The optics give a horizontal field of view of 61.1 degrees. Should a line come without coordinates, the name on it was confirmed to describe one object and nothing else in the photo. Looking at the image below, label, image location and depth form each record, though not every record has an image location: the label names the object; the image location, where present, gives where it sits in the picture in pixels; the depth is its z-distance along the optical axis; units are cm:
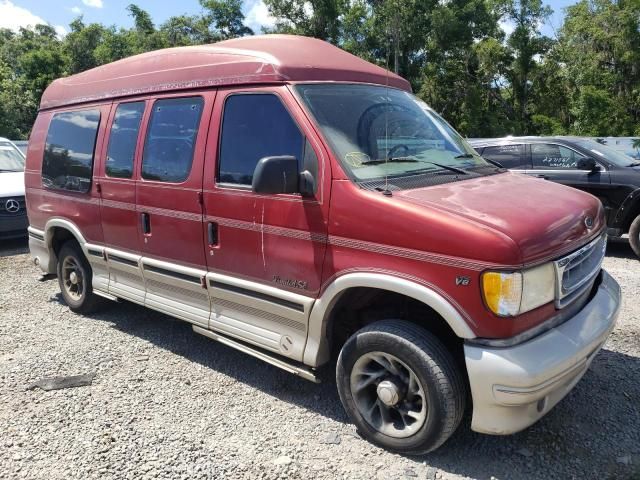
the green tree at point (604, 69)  2184
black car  747
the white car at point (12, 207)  881
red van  277
